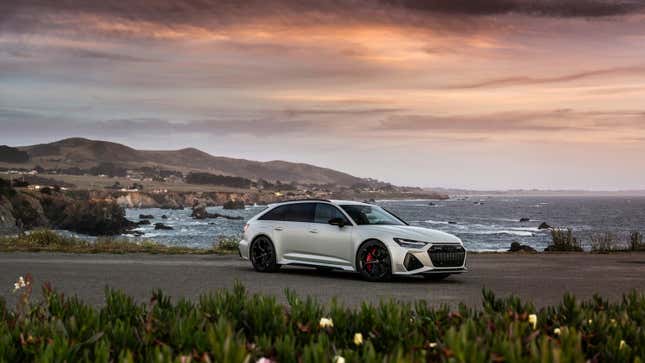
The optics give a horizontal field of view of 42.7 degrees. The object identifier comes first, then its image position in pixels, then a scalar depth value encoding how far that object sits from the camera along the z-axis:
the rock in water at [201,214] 127.81
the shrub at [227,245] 27.02
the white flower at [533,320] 5.70
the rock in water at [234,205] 175.62
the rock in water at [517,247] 40.92
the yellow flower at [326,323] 5.73
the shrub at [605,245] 26.81
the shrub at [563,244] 28.11
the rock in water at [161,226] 93.62
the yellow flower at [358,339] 4.99
